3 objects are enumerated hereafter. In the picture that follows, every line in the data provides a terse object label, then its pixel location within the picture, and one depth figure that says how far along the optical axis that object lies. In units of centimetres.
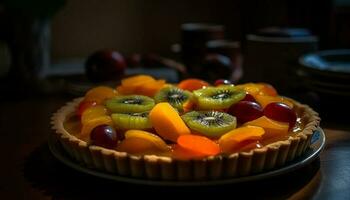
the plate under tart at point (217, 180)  72
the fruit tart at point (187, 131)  73
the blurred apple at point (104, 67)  147
